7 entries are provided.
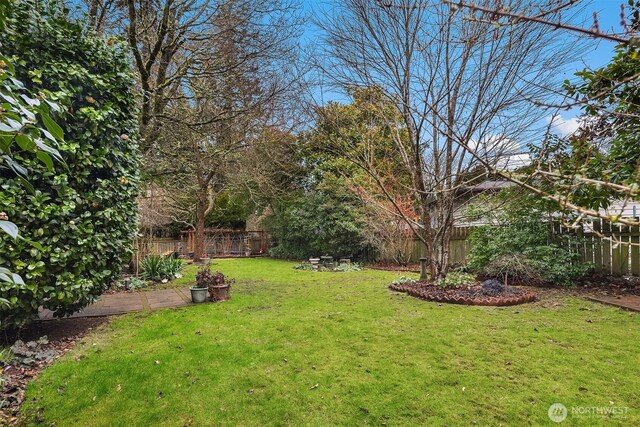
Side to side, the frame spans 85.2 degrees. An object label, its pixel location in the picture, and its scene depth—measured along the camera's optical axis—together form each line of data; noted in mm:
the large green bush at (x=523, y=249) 7066
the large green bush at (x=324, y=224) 13539
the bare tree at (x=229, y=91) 5980
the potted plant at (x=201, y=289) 6309
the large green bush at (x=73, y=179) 3543
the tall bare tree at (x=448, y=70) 5805
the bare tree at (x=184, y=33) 5656
